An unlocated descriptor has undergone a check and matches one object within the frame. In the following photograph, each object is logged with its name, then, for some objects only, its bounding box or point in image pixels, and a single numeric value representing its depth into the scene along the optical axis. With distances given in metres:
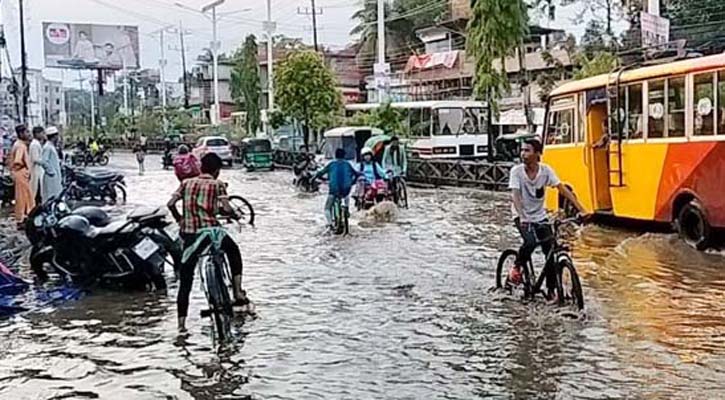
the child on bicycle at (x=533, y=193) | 9.81
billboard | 72.44
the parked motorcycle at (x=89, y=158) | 50.31
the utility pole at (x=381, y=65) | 36.22
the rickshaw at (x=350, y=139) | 30.66
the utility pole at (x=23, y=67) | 35.88
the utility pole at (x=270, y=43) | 52.75
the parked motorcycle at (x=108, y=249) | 11.60
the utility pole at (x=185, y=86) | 90.62
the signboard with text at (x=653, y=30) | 20.23
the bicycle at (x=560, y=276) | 9.70
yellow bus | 14.41
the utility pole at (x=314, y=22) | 61.00
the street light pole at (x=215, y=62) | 66.56
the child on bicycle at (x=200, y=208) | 8.92
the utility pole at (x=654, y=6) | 22.30
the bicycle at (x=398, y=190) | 22.98
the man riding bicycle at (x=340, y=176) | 17.53
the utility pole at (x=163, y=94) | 78.22
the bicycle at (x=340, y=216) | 17.83
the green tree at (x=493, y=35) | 33.66
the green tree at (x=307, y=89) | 42.66
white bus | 37.25
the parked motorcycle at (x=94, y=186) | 25.98
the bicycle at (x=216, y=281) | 8.65
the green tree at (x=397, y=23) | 64.12
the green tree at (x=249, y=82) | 62.95
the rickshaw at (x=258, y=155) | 44.34
